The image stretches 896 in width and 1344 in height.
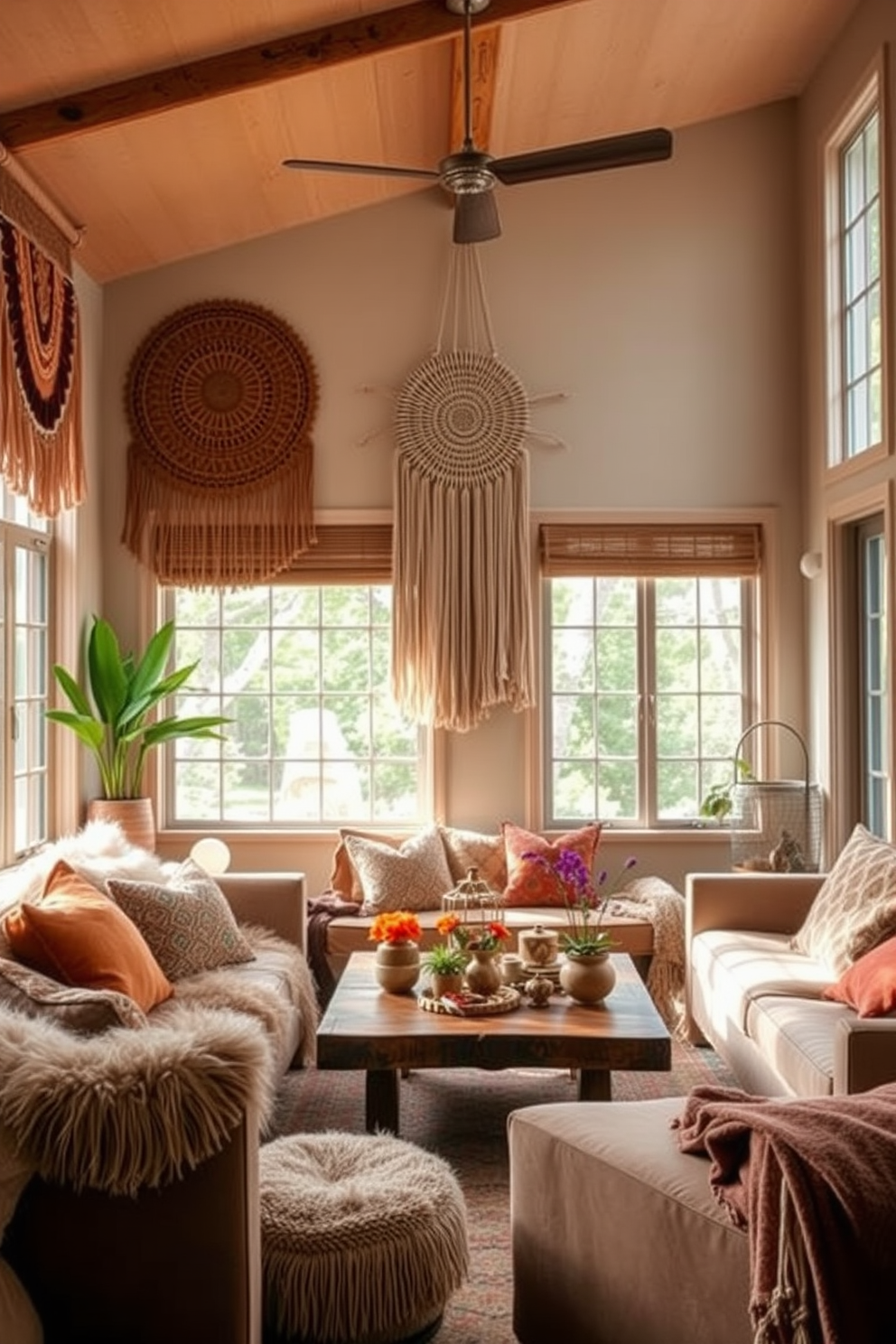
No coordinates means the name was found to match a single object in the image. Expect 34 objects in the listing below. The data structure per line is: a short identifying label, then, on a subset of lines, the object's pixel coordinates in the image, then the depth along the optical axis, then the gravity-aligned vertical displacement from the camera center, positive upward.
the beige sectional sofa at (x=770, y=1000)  2.71 -0.79
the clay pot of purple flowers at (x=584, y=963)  3.60 -0.70
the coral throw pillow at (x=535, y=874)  5.16 -0.64
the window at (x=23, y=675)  4.50 +0.16
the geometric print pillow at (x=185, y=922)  3.86 -0.63
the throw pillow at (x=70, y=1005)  2.75 -0.62
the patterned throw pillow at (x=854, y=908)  3.71 -0.58
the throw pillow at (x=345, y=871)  5.27 -0.64
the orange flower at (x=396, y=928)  3.75 -0.62
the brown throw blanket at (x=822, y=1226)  1.81 -0.74
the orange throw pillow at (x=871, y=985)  3.18 -0.70
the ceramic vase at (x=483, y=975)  3.62 -0.74
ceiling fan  3.51 +1.56
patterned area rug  3.00 -1.22
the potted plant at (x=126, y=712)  5.12 +0.03
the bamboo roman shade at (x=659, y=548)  5.66 +0.74
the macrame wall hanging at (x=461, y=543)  5.57 +0.76
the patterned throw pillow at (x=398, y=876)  5.08 -0.64
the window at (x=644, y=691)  5.74 +0.11
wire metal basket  5.26 -0.44
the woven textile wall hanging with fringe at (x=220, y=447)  5.60 +1.18
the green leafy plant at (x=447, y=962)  3.65 -0.70
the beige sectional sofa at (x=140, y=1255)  2.12 -0.89
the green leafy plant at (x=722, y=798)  5.46 -0.36
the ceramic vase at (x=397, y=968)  3.76 -0.74
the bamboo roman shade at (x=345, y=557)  5.65 +0.70
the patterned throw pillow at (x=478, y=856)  5.32 -0.59
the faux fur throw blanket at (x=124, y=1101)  2.10 -0.64
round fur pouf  2.38 -1.01
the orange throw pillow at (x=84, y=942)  3.18 -0.57
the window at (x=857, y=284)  4.82 +1.70
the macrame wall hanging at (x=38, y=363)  4.17 +1.24
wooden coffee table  3.29 -0.84
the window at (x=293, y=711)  5.75 +0.03
